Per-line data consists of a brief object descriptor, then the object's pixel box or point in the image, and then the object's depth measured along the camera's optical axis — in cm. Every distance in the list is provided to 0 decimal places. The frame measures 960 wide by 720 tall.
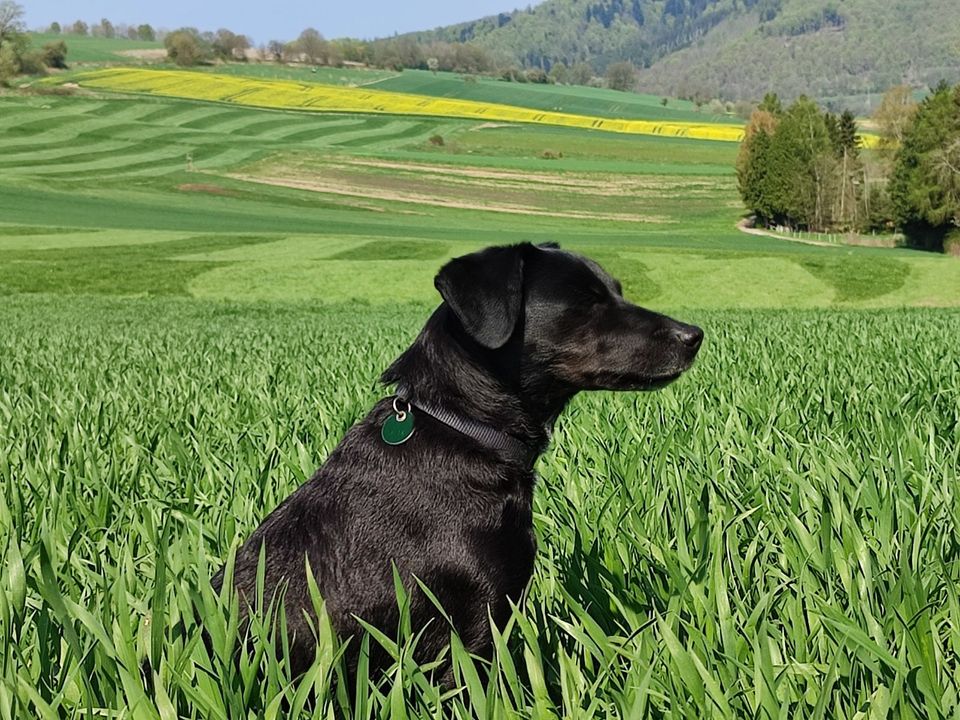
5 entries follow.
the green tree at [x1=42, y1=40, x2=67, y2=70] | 10612
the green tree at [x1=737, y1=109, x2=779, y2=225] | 7056
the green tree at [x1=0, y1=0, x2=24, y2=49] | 9601
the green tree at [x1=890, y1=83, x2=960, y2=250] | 5603
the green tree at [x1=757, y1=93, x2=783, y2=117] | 7954
